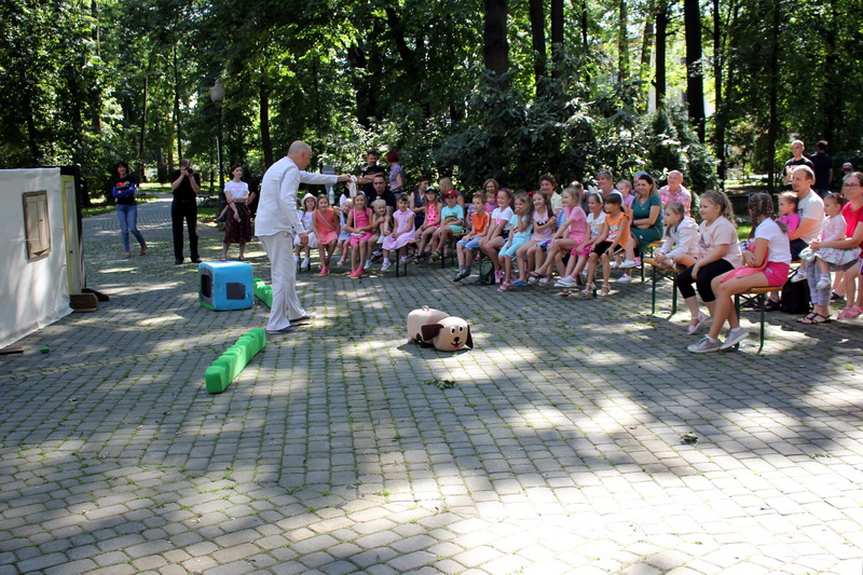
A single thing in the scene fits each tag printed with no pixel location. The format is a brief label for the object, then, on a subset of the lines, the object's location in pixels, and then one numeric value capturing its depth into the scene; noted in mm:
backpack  10633
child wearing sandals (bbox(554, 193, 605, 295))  12789
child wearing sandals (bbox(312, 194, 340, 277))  16422
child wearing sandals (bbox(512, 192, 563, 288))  13391
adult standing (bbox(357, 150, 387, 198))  17781
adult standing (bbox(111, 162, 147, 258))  18844
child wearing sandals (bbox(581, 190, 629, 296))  12375
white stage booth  10141
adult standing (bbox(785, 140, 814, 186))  16391
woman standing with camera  17469
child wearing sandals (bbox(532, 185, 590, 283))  12930
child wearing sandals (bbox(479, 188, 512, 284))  13984
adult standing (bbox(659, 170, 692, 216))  13445
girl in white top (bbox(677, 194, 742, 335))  9031
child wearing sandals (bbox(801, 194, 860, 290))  9859
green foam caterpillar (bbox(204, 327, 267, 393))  7520
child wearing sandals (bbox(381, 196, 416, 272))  15523
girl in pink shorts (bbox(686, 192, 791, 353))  8695
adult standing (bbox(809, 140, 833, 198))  19172
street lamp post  26781
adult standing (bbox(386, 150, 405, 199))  18188
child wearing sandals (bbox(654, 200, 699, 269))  10344
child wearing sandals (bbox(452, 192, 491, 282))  14406
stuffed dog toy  9047
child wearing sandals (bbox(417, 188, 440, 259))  15852
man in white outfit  10500
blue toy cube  11961
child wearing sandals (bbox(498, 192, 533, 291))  13453
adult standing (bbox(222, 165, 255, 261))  17625
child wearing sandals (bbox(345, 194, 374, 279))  15617
